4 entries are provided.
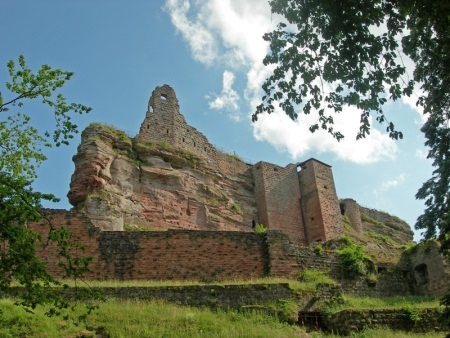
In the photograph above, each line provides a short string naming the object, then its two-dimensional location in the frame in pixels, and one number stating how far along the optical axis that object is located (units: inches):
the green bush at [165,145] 1210.0
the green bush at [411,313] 629.3
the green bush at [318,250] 832.4
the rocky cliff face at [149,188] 991.6
